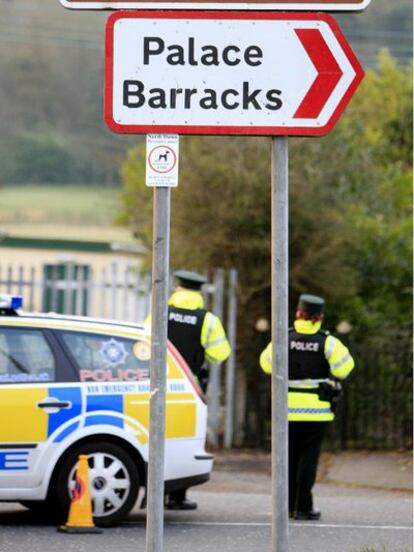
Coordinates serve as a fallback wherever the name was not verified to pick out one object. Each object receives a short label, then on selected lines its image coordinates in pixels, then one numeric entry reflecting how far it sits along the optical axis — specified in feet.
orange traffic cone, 61.93
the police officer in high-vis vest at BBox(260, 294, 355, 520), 69.67
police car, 63.21
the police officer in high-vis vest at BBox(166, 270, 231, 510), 76.18
